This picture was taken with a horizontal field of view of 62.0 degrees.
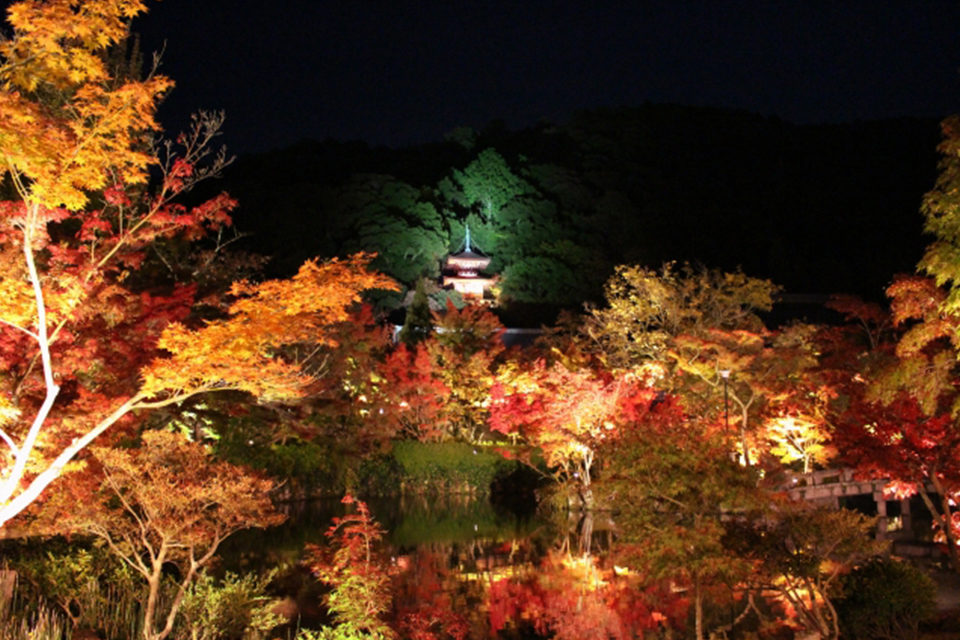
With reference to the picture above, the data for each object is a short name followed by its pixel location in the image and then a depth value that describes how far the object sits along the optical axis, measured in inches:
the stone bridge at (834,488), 562.8
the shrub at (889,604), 305.4
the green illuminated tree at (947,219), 282.8
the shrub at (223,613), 319.9
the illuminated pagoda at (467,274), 1472.7
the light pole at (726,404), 616.4
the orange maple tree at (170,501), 290.2
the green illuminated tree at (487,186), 1610.5
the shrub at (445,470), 879.1
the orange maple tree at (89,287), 241.8
